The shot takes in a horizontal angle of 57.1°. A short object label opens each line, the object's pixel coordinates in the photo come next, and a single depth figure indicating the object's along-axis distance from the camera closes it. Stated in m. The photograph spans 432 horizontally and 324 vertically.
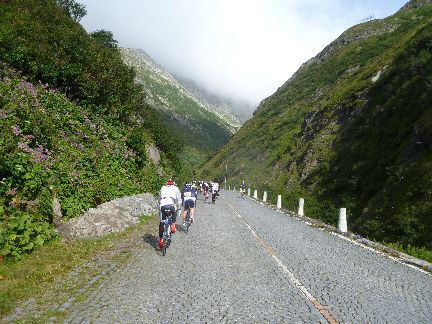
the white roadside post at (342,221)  17.64
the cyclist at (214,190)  33.62
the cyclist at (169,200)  11.70
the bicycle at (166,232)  10.97
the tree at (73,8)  46.16
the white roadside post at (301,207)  25.34
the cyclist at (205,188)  41.26
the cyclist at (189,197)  16.41
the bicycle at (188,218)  15.92
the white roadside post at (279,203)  31.80
